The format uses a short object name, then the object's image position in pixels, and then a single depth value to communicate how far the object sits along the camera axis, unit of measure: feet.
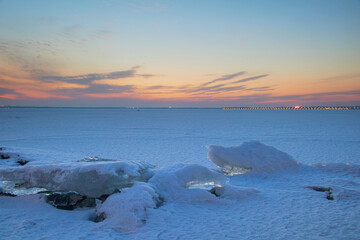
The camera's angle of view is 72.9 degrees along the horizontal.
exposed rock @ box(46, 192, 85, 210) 19.80
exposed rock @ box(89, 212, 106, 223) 17.83
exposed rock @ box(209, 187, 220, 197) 22.50
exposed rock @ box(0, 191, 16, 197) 21.30
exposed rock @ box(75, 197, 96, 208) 20.13
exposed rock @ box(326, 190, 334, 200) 20.94
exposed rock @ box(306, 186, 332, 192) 22.97
